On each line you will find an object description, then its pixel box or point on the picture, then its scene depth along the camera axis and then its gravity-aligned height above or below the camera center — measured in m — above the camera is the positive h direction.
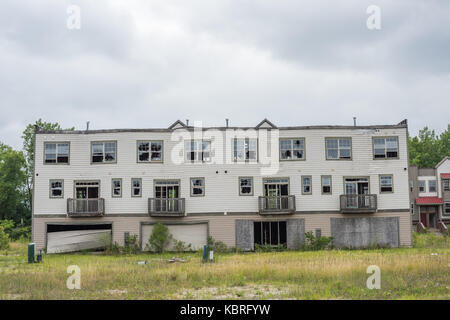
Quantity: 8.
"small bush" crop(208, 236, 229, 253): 35.22 -3.40
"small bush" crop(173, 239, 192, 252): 35.31 -3.44
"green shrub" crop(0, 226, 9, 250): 36.81 -2.94
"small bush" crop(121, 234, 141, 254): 34.94 -3.30
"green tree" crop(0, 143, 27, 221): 58.47 +2.37
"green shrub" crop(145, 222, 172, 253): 34.84 -2.80
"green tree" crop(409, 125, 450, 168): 79.50 +7.94
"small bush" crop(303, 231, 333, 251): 34.94 -3.22
